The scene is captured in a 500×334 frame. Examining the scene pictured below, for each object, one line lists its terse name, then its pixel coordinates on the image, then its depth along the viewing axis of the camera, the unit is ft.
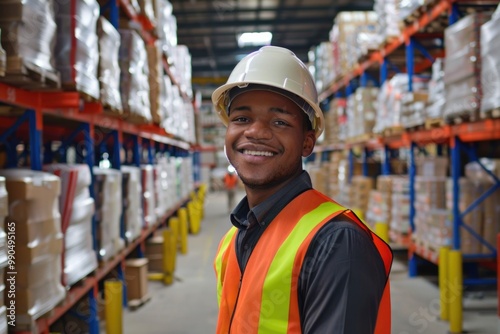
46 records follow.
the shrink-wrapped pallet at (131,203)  18.76
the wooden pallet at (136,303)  18.56
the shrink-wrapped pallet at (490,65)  14.46
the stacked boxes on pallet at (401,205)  24.67
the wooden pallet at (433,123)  19.56
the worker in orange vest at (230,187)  49.21
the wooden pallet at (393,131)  24.84
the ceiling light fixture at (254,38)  63.62
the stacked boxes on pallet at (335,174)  40.75
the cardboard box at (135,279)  19.16
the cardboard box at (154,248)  24.75
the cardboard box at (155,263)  24.75
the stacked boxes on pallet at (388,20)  25.49
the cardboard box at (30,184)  8.88
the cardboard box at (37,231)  8.92
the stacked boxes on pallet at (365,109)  30.82
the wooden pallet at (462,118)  16.34
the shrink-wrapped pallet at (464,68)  16.29
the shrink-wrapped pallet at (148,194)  22.59
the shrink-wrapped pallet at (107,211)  15.05
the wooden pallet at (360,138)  30.62
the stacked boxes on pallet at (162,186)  25.48
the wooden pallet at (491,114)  14.53
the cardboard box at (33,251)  8.87
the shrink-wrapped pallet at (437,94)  19.49
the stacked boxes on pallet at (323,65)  41.12
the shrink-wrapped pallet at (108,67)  13.50
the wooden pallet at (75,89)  10.92
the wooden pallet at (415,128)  21.99
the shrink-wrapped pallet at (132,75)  16.76
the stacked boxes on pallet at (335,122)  40.04
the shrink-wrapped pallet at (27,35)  8.38
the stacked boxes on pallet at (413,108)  21.75
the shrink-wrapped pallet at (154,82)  22.11
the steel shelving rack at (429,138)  18.78
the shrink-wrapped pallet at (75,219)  11.65
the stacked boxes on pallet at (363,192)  32.48
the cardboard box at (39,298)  8.79
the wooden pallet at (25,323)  8.75
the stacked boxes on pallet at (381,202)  27.25
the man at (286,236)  4.15
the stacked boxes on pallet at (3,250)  7.61
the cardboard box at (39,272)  8.87
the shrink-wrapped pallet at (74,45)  10.93
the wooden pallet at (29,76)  8.21
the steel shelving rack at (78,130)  10.37
